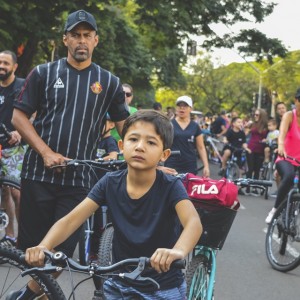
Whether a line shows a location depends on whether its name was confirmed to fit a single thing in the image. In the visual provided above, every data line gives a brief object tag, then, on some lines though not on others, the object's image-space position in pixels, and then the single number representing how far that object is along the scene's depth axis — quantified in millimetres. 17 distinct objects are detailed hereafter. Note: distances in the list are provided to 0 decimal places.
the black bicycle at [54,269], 2533
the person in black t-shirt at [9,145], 6863
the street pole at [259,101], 55600
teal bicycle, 4156
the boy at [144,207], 3102
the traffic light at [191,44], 23586
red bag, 4113
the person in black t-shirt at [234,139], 17156
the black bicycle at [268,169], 16891
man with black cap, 4410
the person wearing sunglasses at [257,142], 15773
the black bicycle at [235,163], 16953
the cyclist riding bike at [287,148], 7461
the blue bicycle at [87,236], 6171
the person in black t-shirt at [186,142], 9266
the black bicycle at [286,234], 7082
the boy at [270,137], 16016
